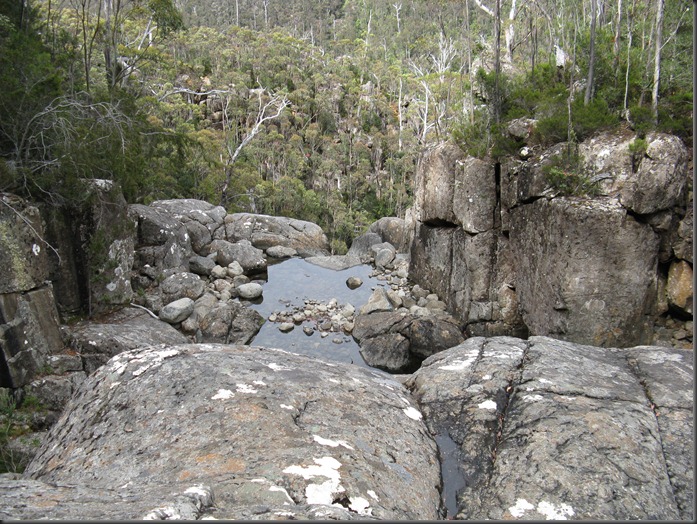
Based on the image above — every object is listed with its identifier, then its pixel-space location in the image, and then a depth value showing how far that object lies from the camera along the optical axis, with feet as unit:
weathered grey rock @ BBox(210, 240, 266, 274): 57.77
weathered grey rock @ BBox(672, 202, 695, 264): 31.14
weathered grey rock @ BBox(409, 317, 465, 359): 39.14
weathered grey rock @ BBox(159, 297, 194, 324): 41.29
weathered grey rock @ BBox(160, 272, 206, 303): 45.10
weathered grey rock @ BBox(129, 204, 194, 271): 46.55
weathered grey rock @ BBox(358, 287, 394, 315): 47.47
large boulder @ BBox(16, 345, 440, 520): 9.86
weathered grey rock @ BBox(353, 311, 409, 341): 42.01
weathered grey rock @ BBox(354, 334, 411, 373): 39.60
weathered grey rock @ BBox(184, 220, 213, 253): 57.88
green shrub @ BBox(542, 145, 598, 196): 33.22
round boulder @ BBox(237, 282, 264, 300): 51.52
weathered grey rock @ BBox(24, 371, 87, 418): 25.80
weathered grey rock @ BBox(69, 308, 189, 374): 30.40
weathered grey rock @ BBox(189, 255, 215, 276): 53.62
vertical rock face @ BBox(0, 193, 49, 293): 25.73
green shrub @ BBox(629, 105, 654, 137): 33.24
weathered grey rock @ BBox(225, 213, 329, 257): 66.49
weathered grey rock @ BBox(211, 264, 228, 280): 54.24
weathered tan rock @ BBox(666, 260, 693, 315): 31.12
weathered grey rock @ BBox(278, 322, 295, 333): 46.06
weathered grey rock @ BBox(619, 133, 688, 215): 30.96
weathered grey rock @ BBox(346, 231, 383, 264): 68.95
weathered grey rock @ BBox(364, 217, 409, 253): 72.38
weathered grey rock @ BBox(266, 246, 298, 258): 65.87
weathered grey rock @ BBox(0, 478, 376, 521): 8.20
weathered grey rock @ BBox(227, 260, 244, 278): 55.57
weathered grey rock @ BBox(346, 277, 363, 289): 57.67
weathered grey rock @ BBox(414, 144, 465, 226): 46.73
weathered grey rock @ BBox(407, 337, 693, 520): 11.87
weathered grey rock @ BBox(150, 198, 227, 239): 58.34
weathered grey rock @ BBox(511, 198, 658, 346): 31.55
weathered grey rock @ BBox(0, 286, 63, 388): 25.43
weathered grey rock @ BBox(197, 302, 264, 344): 42.14
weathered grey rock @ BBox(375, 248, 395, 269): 63.62
